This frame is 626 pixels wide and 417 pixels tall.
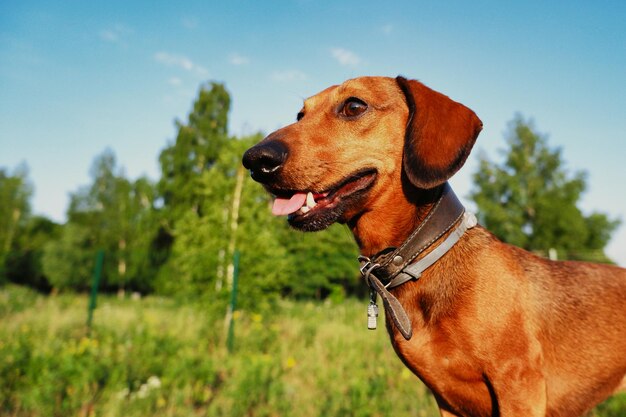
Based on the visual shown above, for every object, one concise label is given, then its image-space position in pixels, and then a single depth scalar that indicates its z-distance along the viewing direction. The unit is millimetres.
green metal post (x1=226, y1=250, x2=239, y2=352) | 7905
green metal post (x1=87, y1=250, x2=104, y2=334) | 7883
